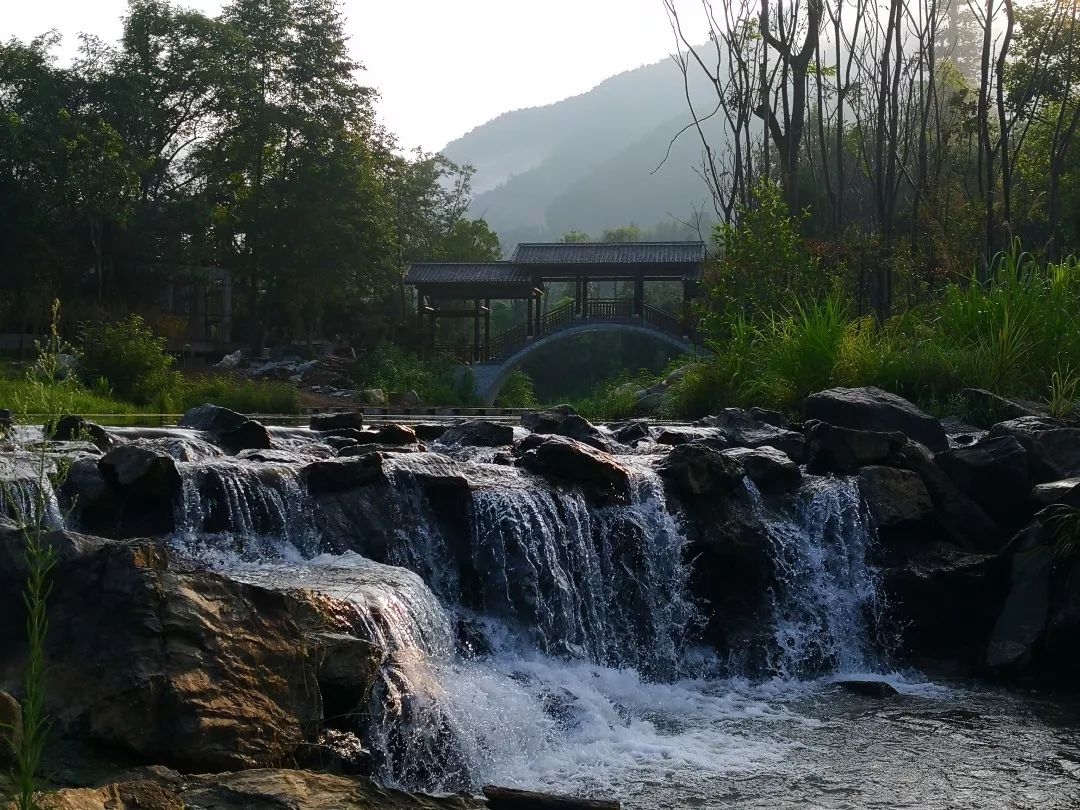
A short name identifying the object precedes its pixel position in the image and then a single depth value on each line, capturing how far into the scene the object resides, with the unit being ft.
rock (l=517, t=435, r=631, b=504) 28.09
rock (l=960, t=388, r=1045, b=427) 35.09
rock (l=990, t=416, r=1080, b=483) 29.30
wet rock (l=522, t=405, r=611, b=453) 35.16
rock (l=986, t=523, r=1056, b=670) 25.30
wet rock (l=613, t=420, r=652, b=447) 36.63
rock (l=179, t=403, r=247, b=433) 32.30
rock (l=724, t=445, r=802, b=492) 29.86
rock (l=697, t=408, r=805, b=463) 32.78
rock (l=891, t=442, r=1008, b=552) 29.25
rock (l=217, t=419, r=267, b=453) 31.01
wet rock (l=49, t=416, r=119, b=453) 28.43
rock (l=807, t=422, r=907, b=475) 30.53
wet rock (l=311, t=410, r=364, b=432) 36.37
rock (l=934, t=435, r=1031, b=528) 29.40
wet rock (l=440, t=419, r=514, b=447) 33.30
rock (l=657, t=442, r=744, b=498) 28.66
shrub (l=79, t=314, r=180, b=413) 62.95
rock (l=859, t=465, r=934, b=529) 29.22
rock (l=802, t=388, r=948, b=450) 32.58
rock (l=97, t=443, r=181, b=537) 24.17
